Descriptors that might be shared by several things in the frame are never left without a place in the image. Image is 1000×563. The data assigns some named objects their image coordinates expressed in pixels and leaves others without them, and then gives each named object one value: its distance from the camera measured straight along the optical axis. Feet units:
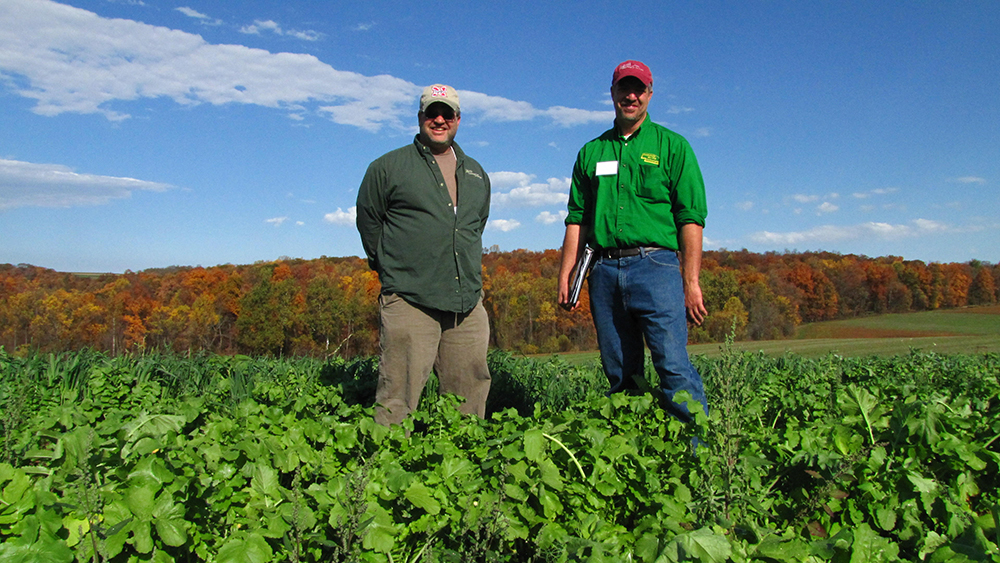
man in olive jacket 10.76
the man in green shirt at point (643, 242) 10.02
